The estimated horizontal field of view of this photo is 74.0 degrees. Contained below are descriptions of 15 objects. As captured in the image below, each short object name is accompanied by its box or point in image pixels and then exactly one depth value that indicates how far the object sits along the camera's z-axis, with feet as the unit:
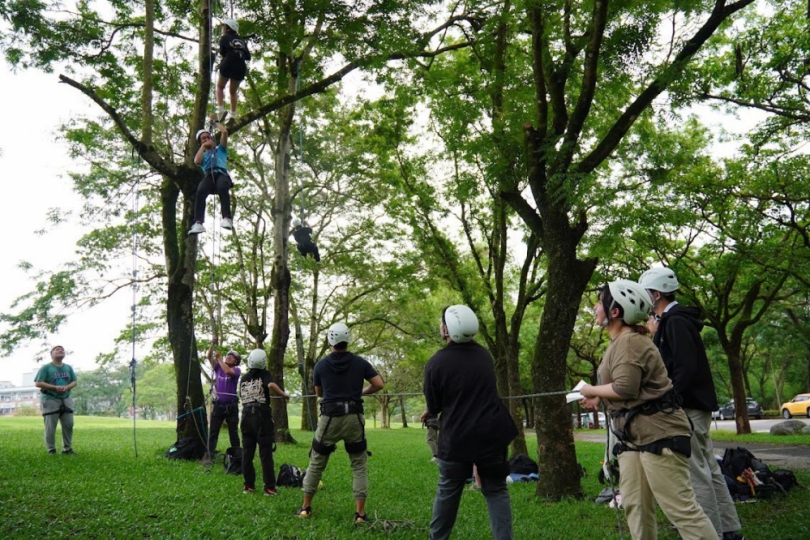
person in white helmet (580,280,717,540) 10.45
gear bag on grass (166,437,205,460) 33.19
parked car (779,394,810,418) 103.14
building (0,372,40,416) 350.02
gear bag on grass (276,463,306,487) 26.03
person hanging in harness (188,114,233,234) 26.38
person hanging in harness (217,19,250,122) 26.08
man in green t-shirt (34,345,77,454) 32.45
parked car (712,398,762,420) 123.44
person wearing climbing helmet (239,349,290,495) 23.39
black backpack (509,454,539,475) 31.12
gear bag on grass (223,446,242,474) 28.93
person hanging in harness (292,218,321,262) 40.06
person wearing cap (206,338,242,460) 30.37
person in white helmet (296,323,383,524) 18.93
